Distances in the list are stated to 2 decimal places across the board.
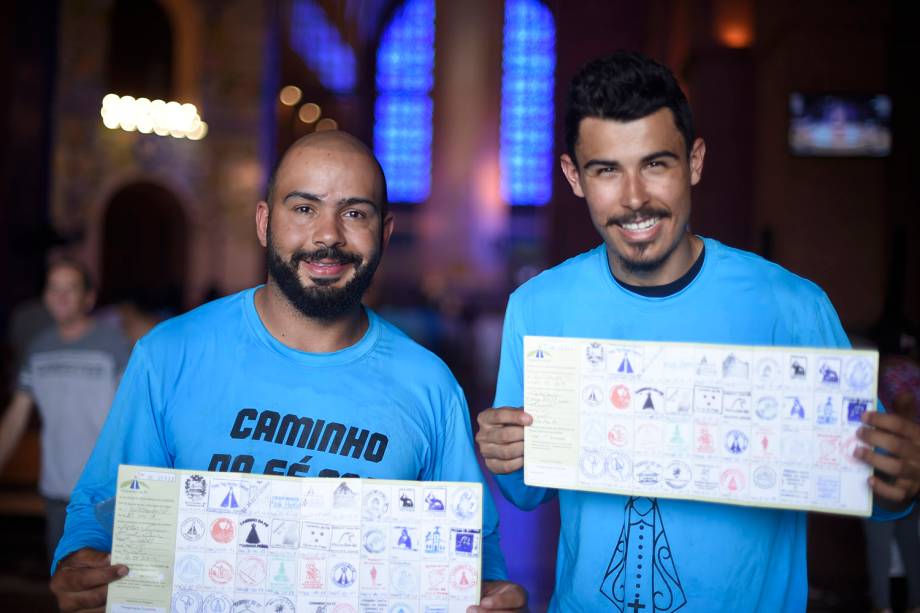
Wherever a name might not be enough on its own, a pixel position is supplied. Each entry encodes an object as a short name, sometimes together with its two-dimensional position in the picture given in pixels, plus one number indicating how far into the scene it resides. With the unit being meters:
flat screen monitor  7.30
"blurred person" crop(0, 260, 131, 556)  3.68
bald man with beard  1.62
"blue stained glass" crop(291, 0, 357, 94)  15.64
